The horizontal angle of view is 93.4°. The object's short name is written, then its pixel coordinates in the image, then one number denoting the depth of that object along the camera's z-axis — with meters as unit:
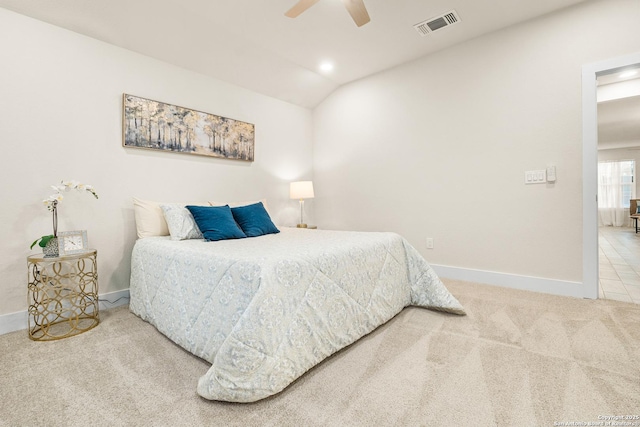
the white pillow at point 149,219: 2.60
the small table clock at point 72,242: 2.14
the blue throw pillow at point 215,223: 2.45
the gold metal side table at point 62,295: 2.07
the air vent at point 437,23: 2.77
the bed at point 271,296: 1.32
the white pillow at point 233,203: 3.22
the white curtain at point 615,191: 8.88
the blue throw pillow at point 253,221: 2.78
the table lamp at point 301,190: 4.09
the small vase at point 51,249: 2.07
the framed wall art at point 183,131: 2.77
